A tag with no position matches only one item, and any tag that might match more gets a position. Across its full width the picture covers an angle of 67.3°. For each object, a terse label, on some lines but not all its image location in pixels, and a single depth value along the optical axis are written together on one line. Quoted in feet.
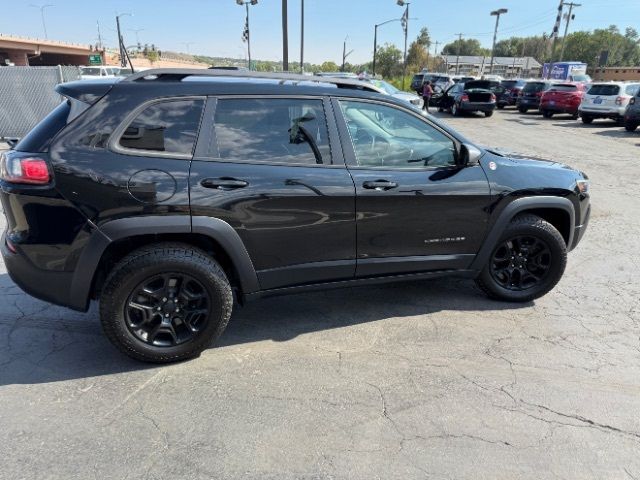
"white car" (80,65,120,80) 89.25
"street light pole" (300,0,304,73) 85.60
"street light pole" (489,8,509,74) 165.07
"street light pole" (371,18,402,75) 163.84
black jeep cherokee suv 9.45
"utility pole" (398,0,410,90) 141.16
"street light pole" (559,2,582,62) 177.27
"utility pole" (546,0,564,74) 117.26
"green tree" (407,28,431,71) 296.92
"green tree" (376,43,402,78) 292.61
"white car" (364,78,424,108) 53.39
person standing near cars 75.79
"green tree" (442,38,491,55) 504.84
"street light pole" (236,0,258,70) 123.18
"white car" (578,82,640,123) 62.39
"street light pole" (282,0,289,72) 52.99
